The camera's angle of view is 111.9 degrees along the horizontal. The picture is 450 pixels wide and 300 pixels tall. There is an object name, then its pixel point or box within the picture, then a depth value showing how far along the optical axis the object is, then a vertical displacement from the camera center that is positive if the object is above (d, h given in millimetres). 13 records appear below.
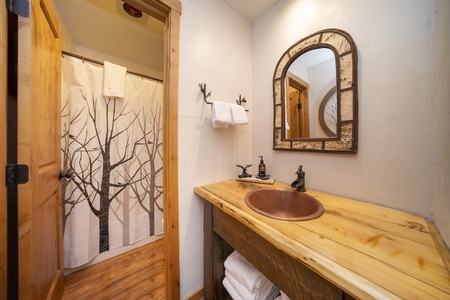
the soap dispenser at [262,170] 1206 -163
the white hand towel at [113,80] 1337 +617
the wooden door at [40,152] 563 -20
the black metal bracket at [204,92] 1062 +406
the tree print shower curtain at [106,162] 1261 -125
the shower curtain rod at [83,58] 1196 +750
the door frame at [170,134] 930 +91
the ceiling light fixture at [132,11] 1363 +1267
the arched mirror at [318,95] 846 +358
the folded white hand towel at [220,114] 1027 +243
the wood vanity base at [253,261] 464 -443
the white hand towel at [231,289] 787 -765
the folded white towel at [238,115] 1099 +257
